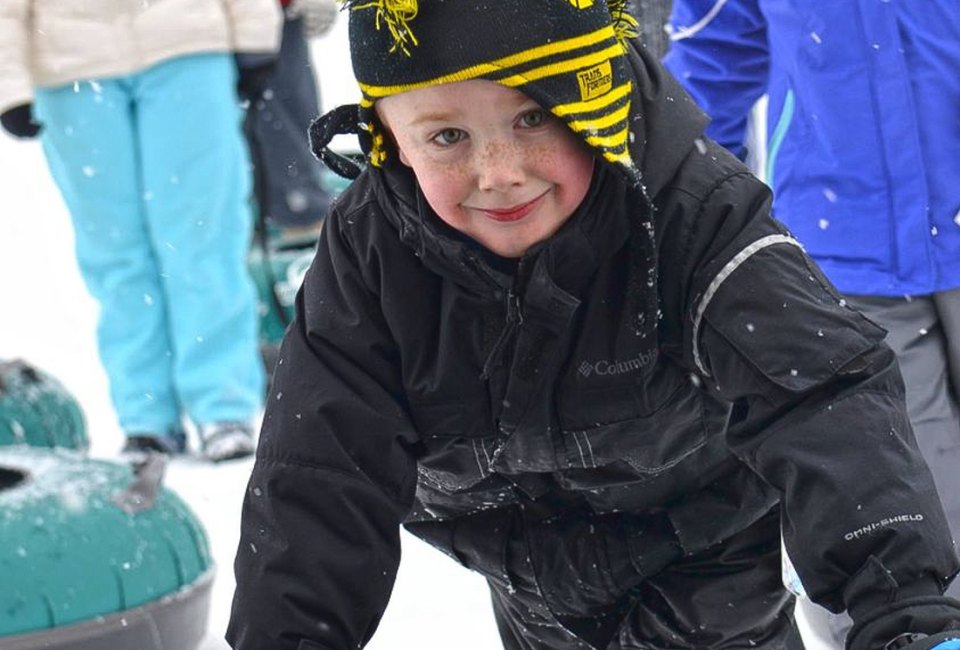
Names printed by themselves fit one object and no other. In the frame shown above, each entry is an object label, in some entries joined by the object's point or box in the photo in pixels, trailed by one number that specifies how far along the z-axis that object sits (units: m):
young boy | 3.34
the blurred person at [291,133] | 11.16
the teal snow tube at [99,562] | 5.28
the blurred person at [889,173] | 5.15
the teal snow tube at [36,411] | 7.16
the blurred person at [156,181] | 8.14
